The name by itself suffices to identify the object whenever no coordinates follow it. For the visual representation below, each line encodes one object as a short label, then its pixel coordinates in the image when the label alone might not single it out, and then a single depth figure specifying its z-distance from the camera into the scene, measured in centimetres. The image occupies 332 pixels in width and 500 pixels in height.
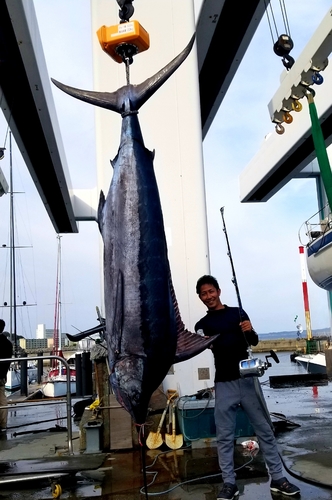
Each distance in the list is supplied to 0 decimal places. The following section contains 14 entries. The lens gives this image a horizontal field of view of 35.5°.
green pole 443
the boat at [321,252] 1100
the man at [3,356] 679
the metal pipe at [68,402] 450
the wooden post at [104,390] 487
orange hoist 252
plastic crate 467
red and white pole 1717
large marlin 199
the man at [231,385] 336
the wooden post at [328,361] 1125
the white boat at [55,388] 1307
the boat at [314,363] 1382
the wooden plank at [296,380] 1023
